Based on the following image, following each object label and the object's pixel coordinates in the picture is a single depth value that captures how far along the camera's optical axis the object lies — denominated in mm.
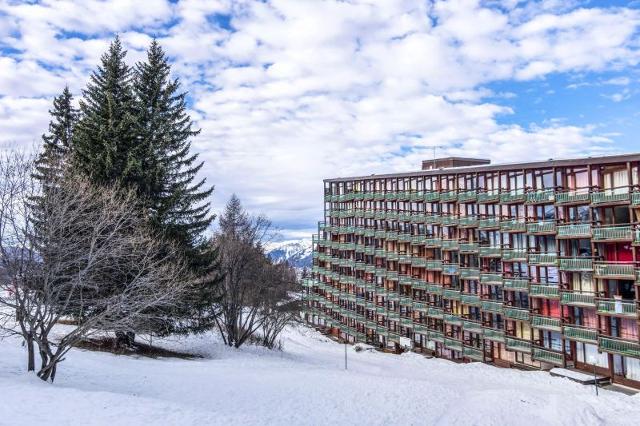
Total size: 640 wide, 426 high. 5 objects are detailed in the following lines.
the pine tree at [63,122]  36719
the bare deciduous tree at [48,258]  18109
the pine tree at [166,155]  31969
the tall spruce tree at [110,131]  29000
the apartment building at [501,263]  32200
